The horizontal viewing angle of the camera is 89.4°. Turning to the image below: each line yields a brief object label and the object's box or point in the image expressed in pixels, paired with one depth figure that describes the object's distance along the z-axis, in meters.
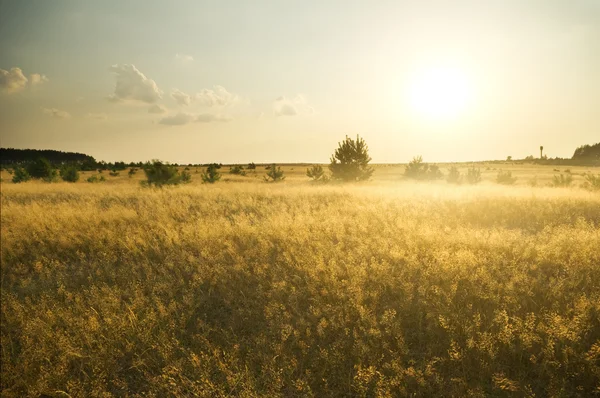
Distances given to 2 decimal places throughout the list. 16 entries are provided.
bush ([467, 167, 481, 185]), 27.48
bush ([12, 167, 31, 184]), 30.68
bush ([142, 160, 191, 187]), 22.27
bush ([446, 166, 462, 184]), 28.11
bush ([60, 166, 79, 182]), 34.12
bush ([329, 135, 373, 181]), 25.80
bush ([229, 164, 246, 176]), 51.30
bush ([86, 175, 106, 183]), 33.34
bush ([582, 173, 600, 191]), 17.09
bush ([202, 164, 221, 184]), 31.55
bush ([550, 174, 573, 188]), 22.35
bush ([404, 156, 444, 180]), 32.69
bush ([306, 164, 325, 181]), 31.68
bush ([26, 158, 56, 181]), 33.34
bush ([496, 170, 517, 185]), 28.93
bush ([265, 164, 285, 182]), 36.62
